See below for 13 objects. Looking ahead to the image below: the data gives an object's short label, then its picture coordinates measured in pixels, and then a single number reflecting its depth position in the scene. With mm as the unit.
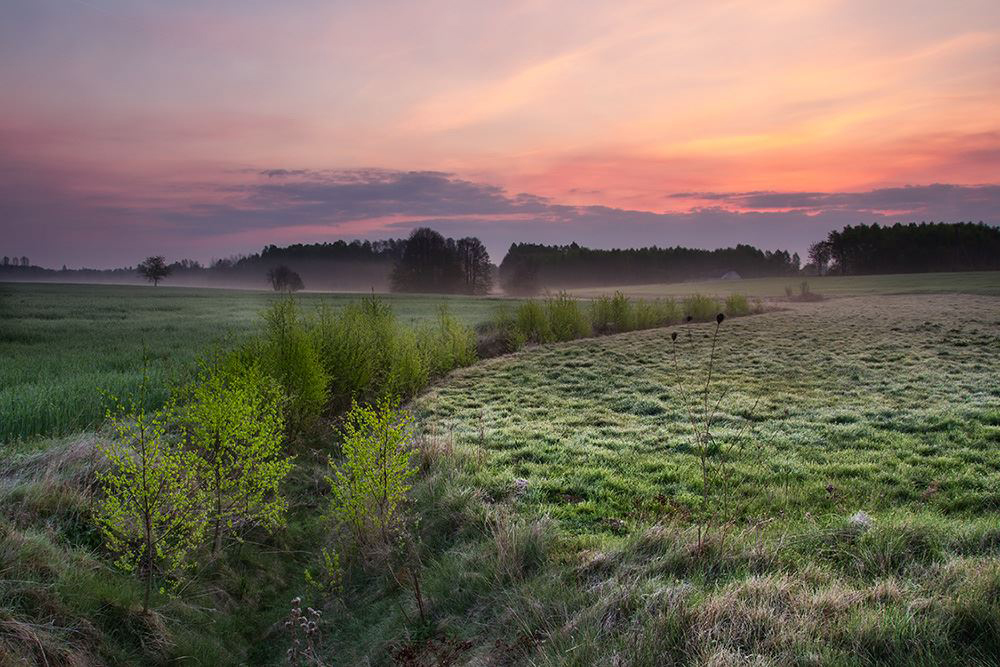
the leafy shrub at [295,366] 9698
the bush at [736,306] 33406
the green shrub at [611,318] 27203
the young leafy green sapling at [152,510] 5008
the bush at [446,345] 16719
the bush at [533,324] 23094
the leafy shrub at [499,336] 21562
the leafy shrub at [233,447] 6117
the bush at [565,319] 23938
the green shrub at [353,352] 11719
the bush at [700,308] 30781
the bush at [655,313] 28125
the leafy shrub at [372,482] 5539
